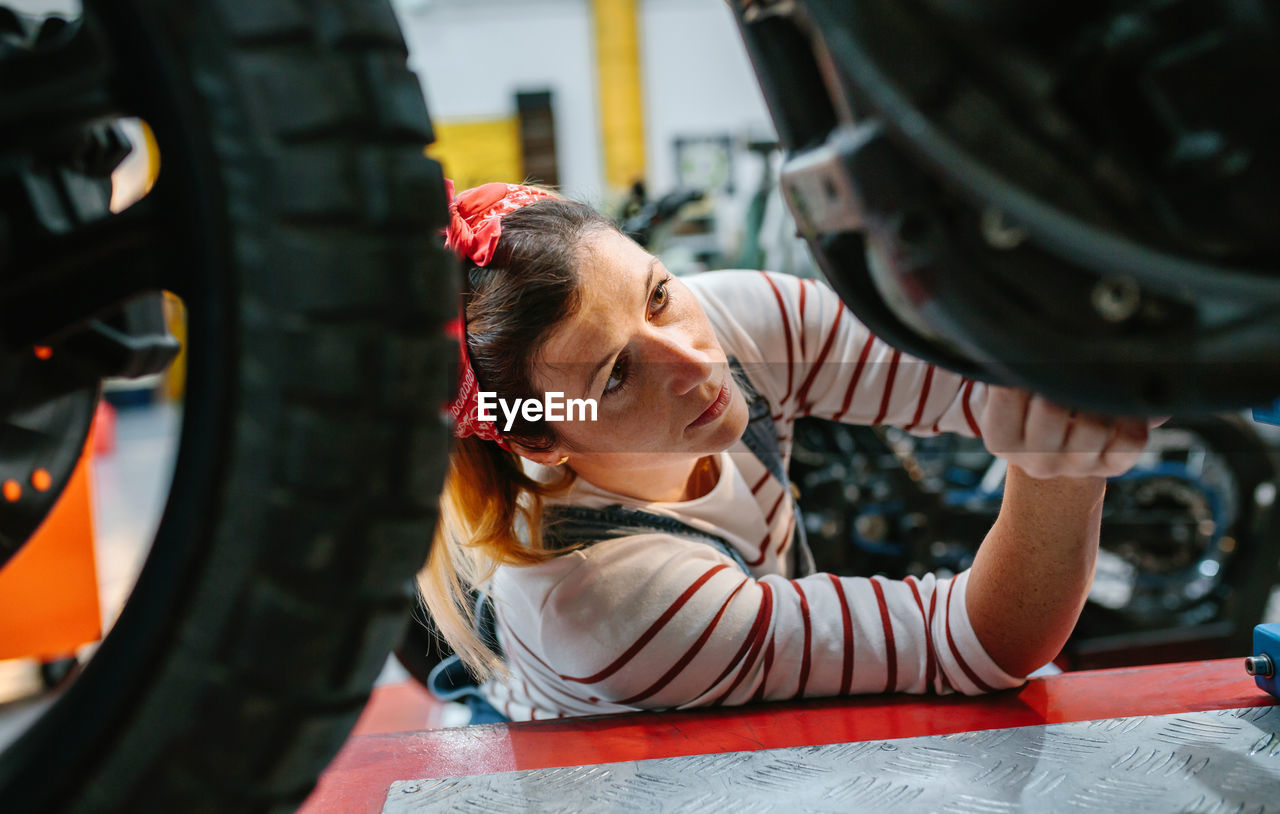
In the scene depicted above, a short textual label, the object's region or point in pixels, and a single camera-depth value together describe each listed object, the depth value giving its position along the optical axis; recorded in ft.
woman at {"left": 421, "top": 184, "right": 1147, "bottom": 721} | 1.99
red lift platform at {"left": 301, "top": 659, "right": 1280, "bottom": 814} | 1.67
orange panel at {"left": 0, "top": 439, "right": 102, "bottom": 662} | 5.54
